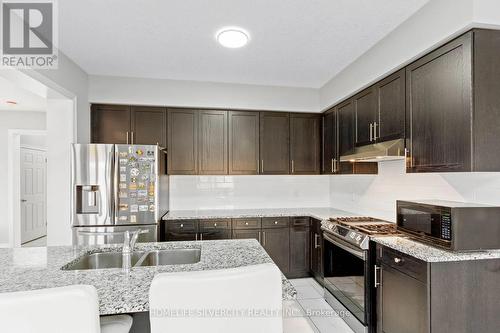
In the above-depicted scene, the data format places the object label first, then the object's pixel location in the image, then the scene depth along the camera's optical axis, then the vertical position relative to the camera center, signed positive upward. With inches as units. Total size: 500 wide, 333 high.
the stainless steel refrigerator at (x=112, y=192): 114.0 -10.2
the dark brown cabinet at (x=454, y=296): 68.2 -32.3
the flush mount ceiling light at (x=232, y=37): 94.0 +45.4
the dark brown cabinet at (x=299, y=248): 143.2 -41.4
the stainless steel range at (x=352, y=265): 90.8 -36.4
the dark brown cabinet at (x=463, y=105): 68.4 +16.1
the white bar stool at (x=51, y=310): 35.6 -18.7
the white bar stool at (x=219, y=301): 40.1 -19.8
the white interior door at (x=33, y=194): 211.6 -20.4
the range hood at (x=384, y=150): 90.9 +5.8
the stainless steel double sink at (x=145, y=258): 74.0 -24.7
